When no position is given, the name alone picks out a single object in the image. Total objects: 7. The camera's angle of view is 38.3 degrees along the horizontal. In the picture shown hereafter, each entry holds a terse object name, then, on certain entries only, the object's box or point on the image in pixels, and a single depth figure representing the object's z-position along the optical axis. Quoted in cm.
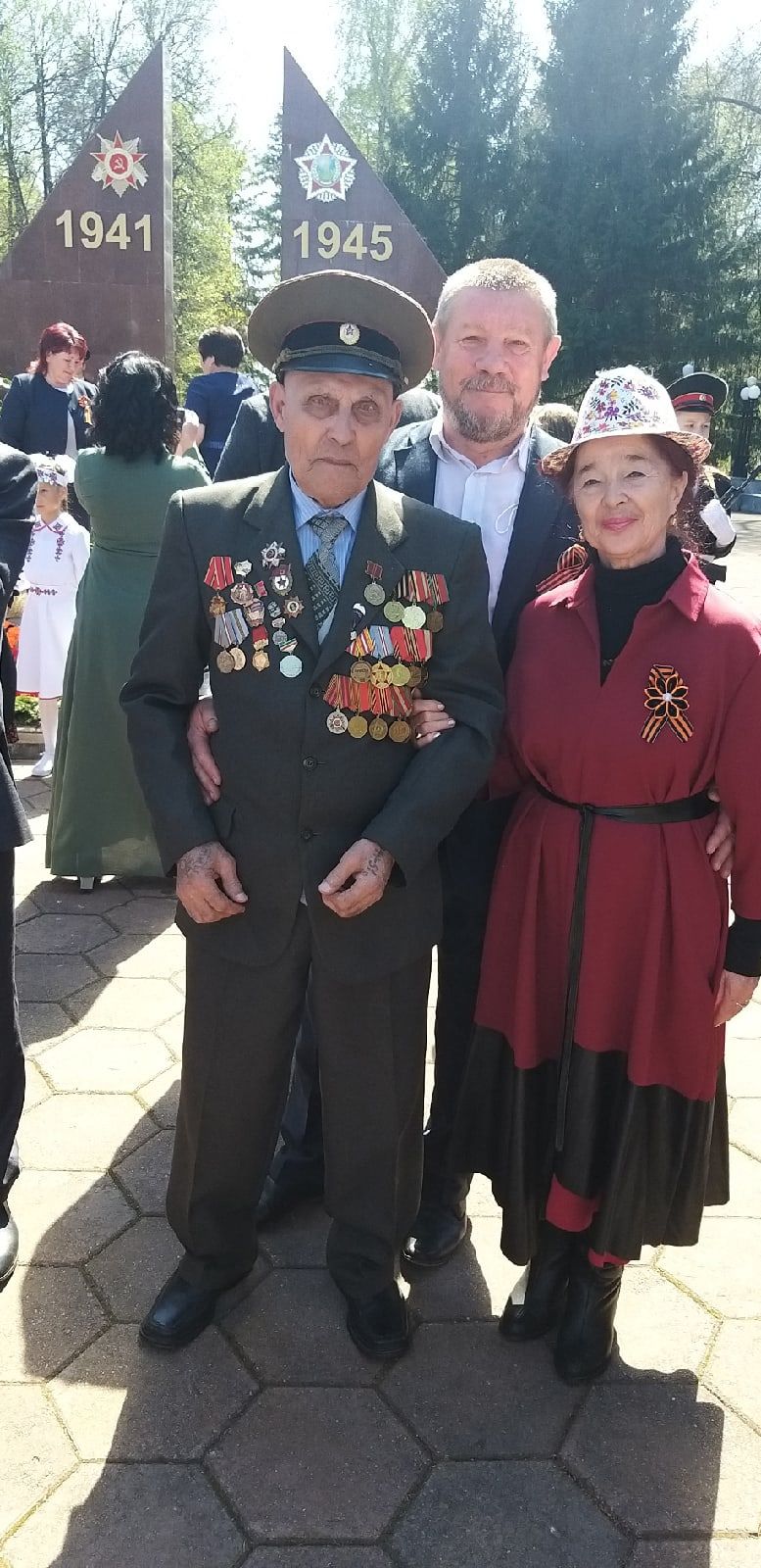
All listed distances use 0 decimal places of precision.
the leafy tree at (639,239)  2608
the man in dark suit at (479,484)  246
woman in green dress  420
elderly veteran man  199
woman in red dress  200
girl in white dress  557
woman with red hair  643
